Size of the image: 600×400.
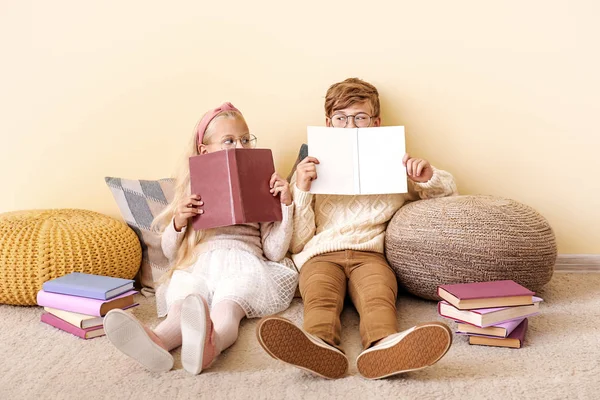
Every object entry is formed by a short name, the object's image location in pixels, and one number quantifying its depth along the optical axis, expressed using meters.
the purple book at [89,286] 1.60
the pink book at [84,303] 1.60
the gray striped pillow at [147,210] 2.05
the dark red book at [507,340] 1.45
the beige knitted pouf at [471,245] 1.69
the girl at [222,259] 1.61
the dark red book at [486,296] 1.45
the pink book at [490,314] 1.44
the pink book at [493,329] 1.45
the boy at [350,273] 1.24
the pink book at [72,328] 1.60
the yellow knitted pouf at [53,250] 1.81
